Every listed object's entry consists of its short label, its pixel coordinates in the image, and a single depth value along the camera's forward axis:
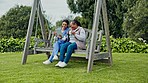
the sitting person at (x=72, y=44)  4.98
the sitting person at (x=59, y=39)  5.25
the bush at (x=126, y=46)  9.68
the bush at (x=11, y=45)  10.77
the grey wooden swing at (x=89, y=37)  4.64
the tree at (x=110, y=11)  17.92
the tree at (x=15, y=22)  21.38
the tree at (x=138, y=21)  14.35
